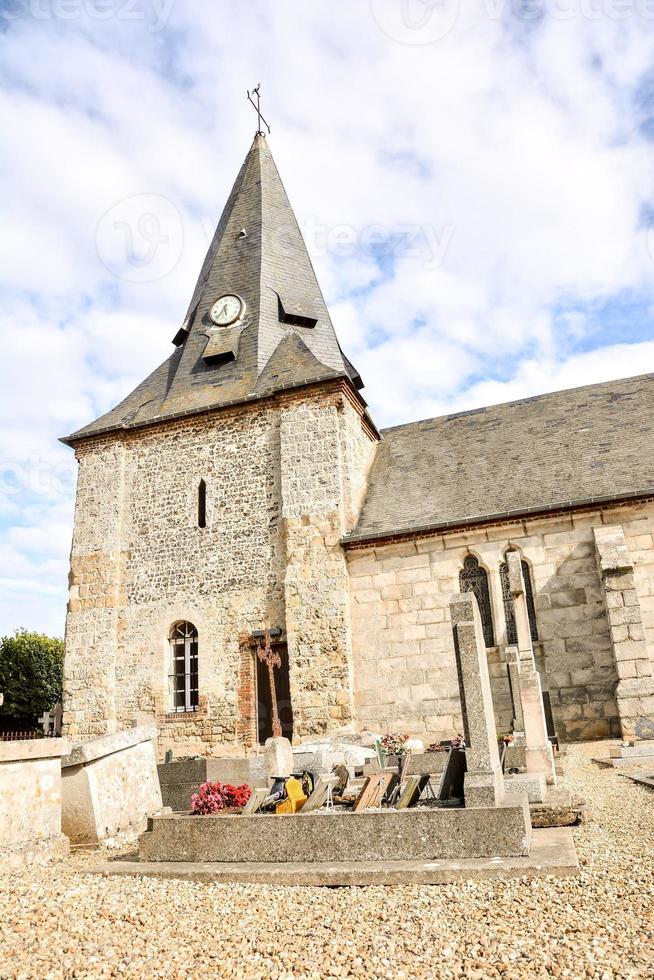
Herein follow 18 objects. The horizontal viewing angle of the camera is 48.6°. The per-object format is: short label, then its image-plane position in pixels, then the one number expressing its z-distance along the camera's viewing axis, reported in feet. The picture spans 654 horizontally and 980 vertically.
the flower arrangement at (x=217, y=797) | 22.56
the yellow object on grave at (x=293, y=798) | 22.20
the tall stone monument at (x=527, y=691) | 31.32
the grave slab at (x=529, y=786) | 23.85
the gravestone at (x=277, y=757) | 26.45
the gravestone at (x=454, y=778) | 21.45
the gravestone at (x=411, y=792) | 20.97
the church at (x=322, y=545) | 46.85
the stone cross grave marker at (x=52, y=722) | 64.38
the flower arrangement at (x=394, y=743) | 38.48
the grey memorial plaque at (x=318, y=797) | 22.29
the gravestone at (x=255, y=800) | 21.84
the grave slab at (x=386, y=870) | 16.05
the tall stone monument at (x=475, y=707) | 19.93
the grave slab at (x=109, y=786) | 24.25
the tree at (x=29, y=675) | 116.88
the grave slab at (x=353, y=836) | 17.52
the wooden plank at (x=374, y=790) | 21.63
